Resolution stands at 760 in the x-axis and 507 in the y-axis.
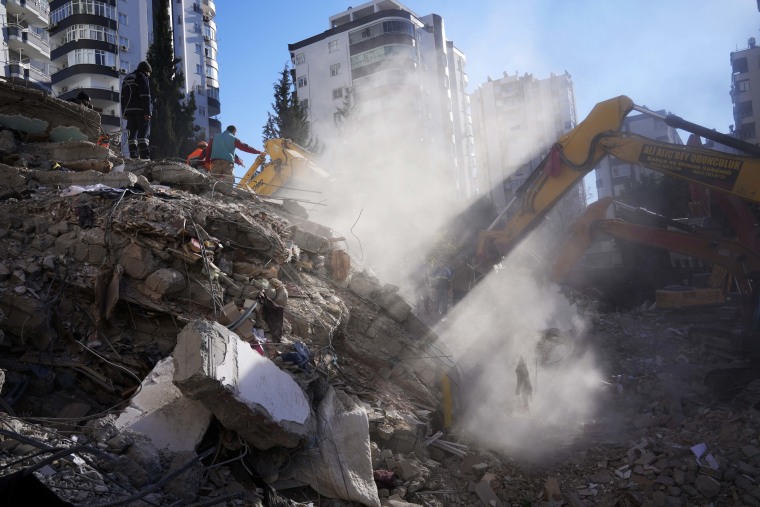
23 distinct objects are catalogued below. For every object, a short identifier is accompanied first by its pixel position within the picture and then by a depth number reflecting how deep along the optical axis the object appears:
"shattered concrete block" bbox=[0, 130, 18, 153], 8.14
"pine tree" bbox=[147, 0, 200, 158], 21.69
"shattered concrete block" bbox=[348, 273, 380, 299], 7.80
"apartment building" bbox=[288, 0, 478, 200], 37.44
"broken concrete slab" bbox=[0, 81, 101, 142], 8.87
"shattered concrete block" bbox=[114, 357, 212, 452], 3.91
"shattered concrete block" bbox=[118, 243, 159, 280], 5.46
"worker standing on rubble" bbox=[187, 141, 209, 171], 10.74
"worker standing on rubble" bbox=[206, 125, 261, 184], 10.11
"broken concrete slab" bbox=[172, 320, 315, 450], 3.76
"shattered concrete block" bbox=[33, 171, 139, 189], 6.70
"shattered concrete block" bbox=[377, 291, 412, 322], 7.60
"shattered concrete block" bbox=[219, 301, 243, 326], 5.18
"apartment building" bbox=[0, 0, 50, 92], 33.97
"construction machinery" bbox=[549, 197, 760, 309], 9.90
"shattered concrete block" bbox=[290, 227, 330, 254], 7.80
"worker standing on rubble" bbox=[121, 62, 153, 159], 9.79
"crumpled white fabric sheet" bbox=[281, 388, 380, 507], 4.27
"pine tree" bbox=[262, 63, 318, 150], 23.89
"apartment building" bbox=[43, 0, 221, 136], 34.62
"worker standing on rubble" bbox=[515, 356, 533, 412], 7.82
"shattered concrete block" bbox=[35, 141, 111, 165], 8.52
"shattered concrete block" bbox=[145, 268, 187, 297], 5.38
